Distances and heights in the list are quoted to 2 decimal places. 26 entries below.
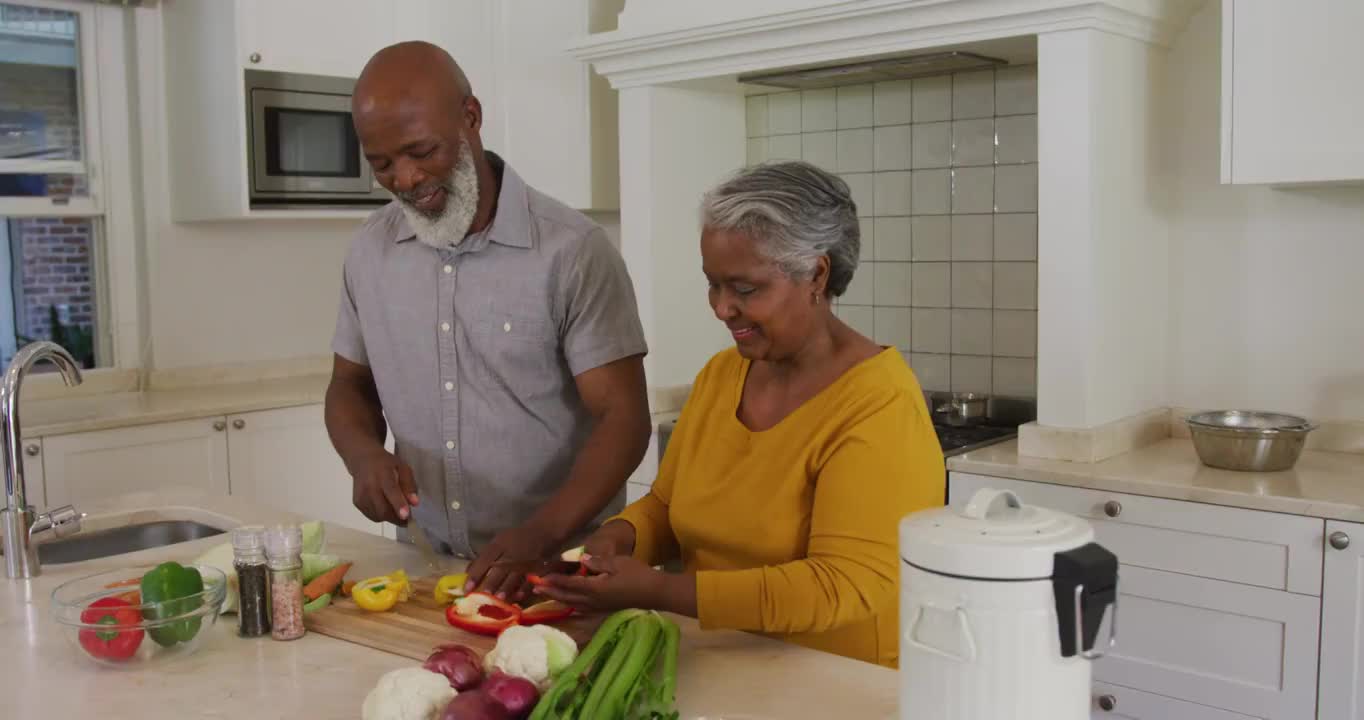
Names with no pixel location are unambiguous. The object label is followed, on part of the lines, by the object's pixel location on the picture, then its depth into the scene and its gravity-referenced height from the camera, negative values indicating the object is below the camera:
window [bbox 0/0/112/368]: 3.95 +0.25
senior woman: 1.62 -0.27
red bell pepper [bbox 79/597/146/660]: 1.64 -0.46
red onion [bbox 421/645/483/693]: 1.43 -0.45
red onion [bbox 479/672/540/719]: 1.37 -0.45
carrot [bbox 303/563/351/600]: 1.86 -0.46
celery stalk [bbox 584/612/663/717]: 1.36 -0.44
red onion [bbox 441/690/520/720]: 1.33 -0.46
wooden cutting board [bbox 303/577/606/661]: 1.68 -0.49
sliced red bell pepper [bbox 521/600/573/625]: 1.71 -0.46
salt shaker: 1.74 -0.42
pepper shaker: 1.75 -0.43
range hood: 3.23 +0.48
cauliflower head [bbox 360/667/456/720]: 1.35 -0.45
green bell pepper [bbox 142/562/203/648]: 1.65 -0.42
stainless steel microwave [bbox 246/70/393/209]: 3.93 +0.36
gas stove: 3.15 -0.46
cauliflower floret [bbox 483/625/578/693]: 1.44 -0.44
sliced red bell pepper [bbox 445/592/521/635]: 1.69 -0.46
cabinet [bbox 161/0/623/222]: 4.00 +0.57
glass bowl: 1.64 -0.46
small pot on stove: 3.54 -0.42
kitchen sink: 2.48 -0.53
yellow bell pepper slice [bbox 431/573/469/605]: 1.81 -0.46
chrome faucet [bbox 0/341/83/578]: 1.99 -0.36
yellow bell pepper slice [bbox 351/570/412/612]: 1.80 -0.46
